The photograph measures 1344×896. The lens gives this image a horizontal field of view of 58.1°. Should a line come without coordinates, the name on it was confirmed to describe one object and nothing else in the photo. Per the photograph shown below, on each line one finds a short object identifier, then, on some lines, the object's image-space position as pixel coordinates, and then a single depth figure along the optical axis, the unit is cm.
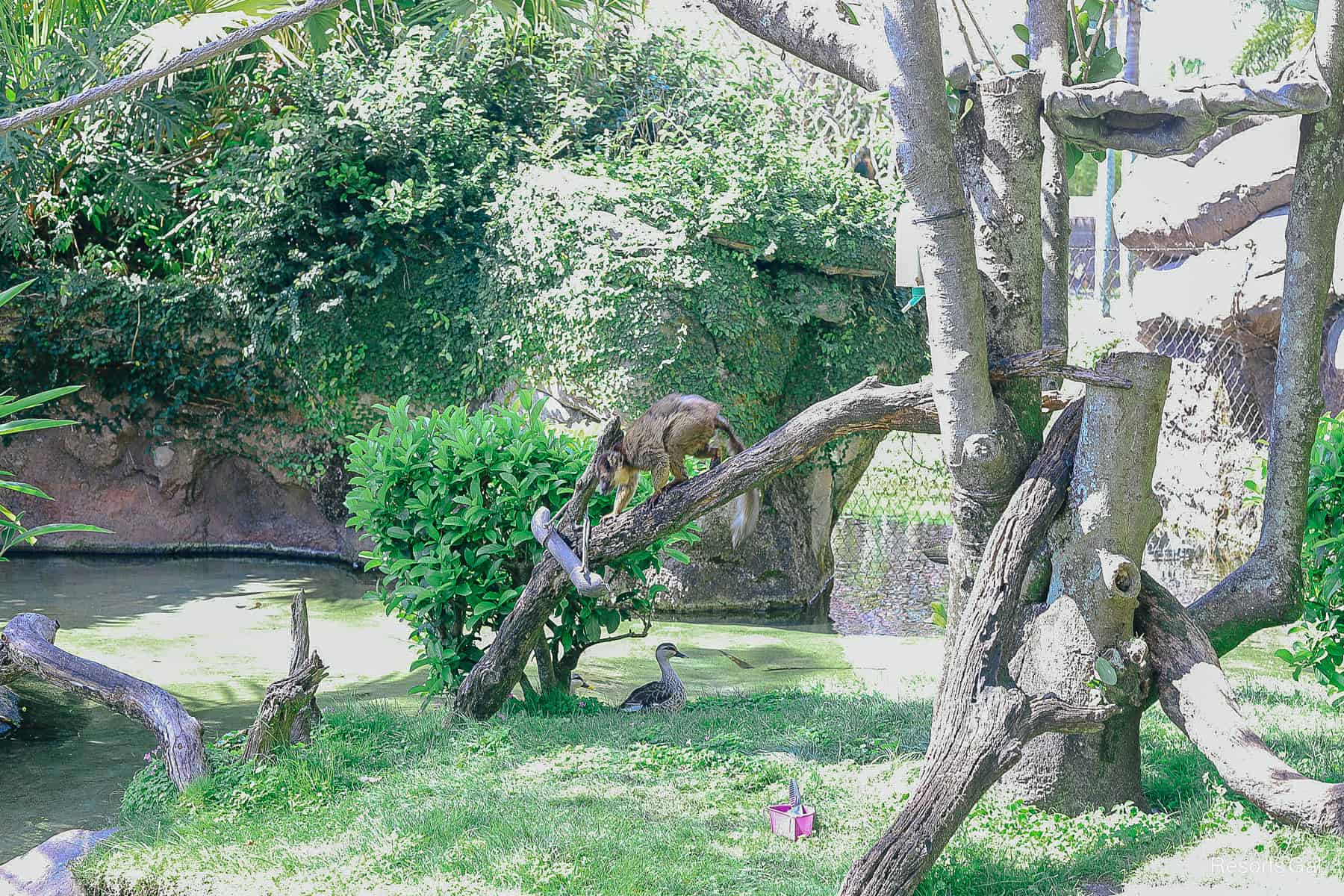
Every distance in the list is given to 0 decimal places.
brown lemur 545
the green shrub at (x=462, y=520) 594
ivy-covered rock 915
